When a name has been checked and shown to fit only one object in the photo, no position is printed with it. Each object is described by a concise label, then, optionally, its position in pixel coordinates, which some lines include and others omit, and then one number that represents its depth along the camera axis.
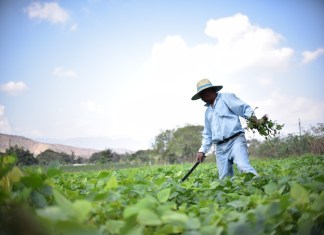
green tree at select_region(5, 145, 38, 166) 45.19
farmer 4.04
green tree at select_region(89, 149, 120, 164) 51.22
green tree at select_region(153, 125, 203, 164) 64.88
